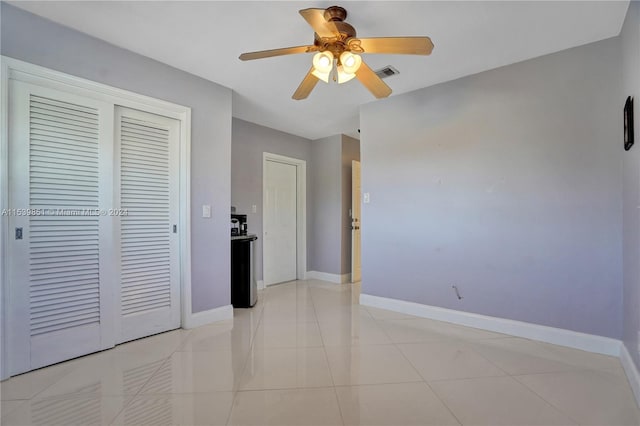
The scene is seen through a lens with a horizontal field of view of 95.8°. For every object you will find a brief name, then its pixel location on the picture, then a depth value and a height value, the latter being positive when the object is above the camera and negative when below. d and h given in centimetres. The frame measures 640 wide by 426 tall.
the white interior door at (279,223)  468 -12
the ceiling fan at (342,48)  171 +104
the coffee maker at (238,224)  384 -11
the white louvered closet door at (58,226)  197 -7
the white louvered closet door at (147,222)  250 -6
